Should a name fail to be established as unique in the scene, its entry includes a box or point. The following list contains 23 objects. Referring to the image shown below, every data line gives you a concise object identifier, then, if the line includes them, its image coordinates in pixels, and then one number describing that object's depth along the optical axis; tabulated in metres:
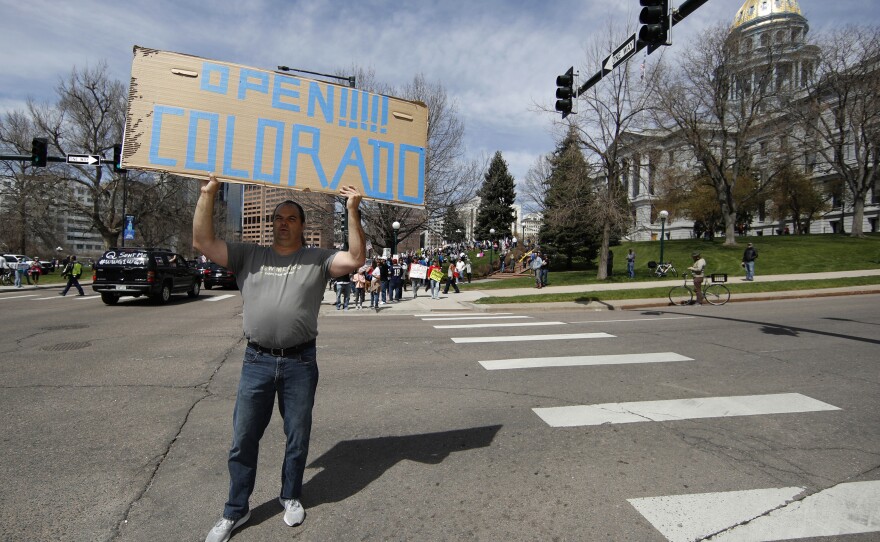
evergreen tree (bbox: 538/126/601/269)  25.19
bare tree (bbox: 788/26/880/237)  34.41
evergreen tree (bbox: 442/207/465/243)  29.39
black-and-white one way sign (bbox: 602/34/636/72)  9.21
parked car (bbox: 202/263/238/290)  25.63
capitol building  28.78
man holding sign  2.96
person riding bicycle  15.25
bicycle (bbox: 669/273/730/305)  15.69
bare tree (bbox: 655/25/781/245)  31.89
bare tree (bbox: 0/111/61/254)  40.72
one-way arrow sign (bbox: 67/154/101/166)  16.02
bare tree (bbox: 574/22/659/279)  24.20
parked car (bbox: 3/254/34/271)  37.57
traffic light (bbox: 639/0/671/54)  8.01
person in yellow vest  20.25
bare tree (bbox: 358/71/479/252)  27.84
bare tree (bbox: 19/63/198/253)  39.62
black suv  15.96
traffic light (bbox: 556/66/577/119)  10.88
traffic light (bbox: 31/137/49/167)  17.20
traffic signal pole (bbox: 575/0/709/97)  7.80
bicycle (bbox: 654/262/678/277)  27.48
